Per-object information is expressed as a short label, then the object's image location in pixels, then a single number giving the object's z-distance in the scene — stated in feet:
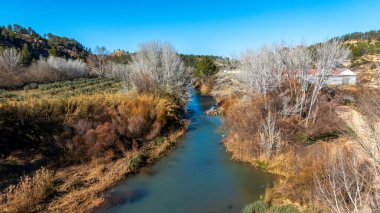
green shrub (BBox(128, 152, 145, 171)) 58.23
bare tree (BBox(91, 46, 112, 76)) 247.29
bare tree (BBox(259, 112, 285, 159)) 59.52
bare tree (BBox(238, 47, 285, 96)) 83.61
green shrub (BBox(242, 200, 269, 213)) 40.75
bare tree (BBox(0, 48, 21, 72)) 150.00
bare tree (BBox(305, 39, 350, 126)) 70.28
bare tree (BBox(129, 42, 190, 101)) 121.70
